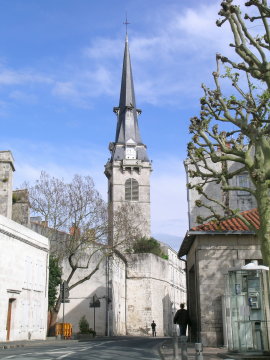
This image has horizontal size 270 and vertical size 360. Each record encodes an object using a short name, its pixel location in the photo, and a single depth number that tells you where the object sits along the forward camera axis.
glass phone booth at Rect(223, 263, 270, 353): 12.89
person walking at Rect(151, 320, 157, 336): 44.12
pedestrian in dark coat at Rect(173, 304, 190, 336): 14.59
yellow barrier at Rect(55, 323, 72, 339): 28.61
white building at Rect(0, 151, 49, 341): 23.58
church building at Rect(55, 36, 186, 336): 38.53
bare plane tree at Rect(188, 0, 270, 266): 12.87
